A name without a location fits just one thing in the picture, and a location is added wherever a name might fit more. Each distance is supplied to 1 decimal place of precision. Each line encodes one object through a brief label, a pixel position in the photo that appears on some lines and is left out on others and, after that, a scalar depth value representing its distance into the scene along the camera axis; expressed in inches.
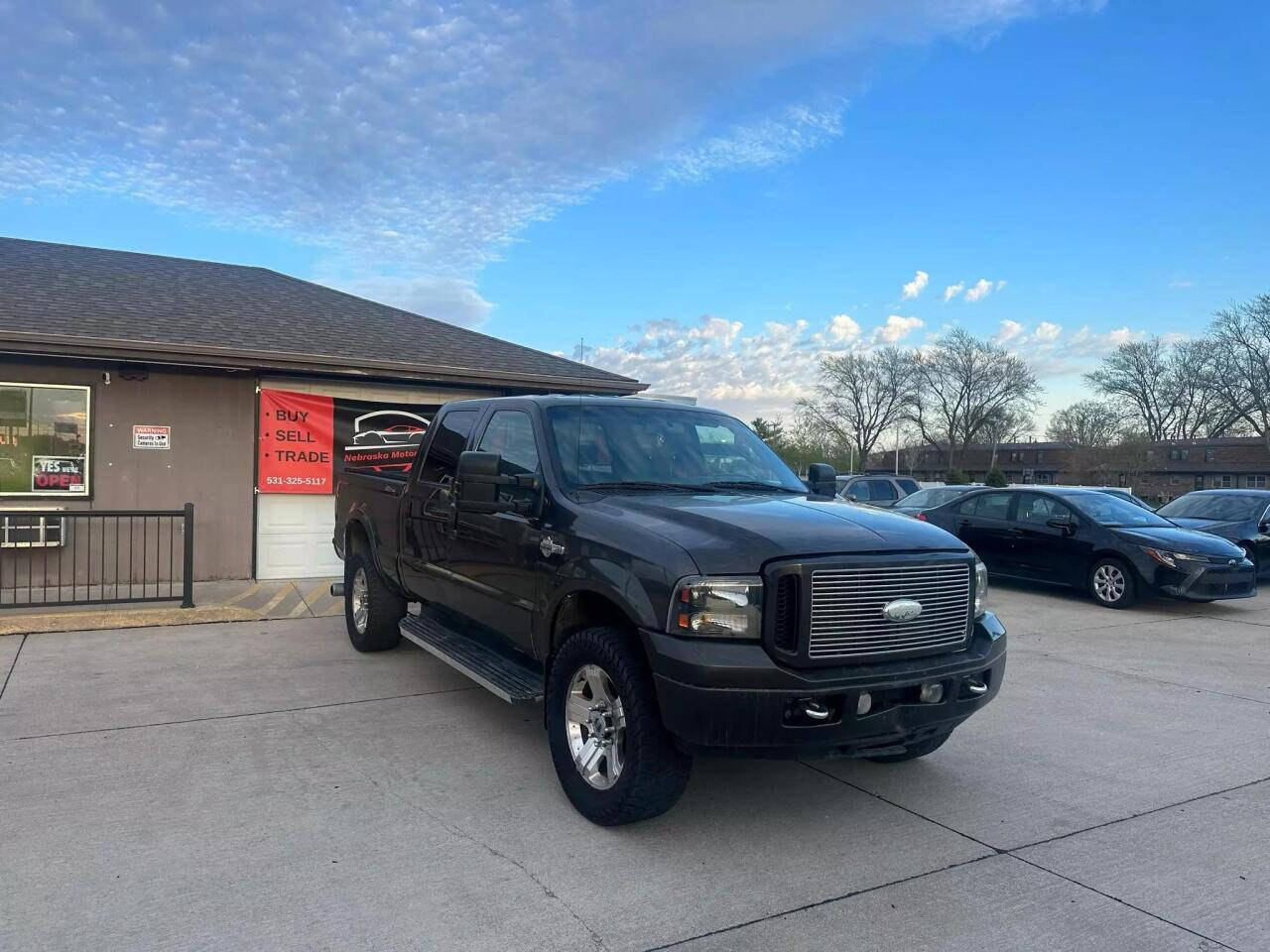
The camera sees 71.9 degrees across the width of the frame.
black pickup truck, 137.5
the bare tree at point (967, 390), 2765.7
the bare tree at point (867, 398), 2935.5
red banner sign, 431.8
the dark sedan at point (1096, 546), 402.0
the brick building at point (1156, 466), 2378.2
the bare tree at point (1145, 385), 2532.0
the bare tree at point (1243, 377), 2135.8
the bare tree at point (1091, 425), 2657.5
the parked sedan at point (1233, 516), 509.4
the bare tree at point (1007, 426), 2842.0
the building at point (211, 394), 387.2
